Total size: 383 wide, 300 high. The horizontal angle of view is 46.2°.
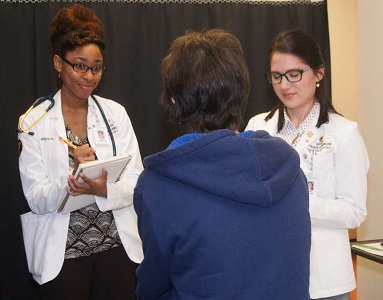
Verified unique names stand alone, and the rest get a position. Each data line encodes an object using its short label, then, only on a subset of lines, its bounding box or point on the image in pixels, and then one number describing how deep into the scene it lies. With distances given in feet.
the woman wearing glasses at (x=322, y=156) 5.35
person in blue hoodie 3.33
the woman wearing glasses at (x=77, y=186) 6.38
